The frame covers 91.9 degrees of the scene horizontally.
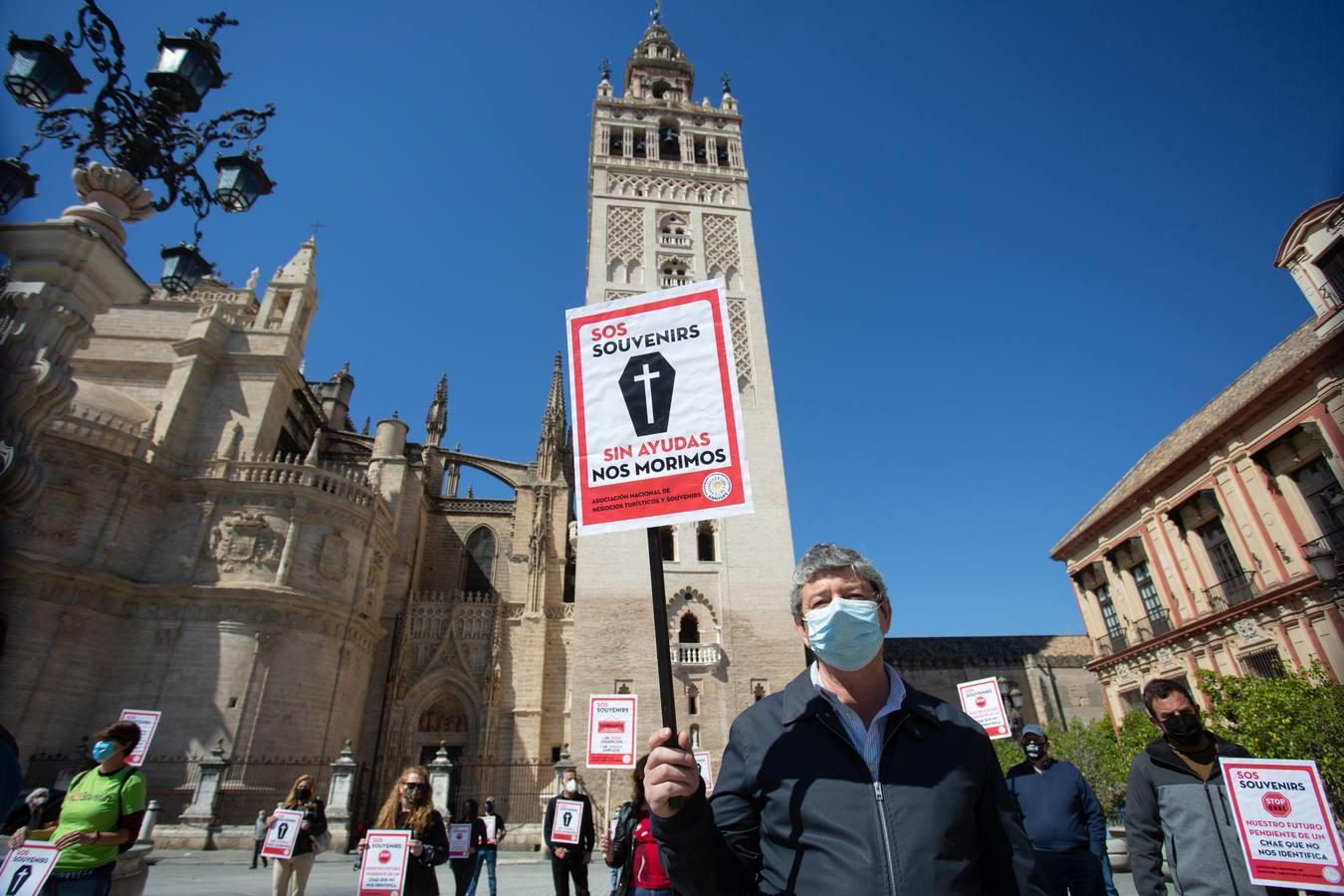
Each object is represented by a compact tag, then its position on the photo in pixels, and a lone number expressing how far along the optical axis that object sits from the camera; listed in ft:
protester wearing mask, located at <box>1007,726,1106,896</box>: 15.16
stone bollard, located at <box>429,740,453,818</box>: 46.75
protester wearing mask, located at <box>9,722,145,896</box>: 11.86
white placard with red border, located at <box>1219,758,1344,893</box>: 11.16
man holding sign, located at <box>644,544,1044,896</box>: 5.46
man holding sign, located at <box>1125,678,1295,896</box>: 11.28
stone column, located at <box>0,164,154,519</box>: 13.70
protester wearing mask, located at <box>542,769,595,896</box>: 20.03
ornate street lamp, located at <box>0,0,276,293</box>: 20.39
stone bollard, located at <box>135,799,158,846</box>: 34.01
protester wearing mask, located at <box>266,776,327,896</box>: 19.12
